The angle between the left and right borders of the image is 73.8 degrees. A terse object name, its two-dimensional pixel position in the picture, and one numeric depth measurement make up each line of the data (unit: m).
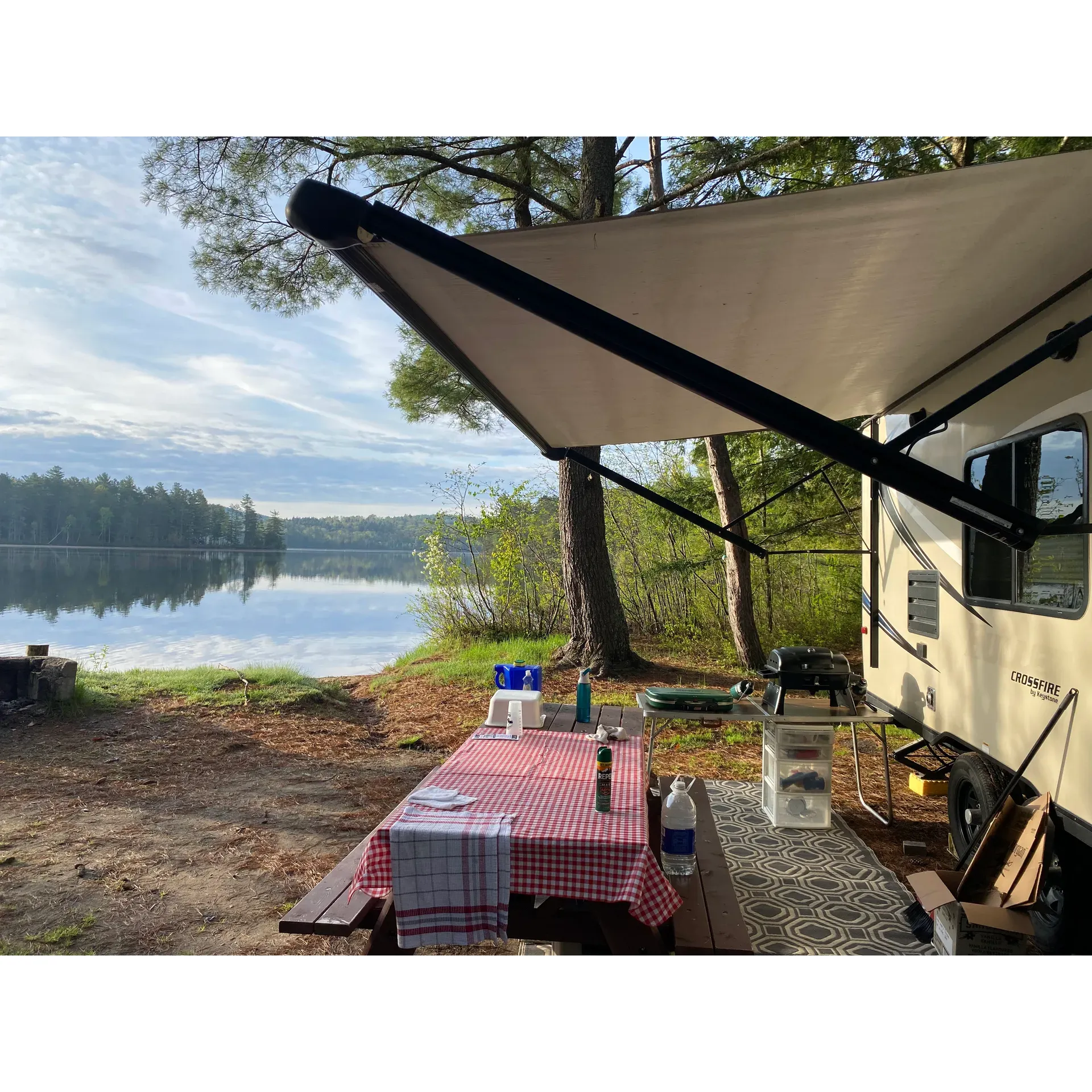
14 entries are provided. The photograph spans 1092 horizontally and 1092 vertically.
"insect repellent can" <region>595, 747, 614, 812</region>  1.90
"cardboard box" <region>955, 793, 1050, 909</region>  2.04
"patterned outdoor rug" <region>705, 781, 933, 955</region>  2.42
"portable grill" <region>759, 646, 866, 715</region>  3.45
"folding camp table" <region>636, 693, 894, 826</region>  3.29
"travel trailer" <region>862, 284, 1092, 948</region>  2.17
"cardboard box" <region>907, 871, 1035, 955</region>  2.00
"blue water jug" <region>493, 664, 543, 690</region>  3.06
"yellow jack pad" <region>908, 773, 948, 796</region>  4.12
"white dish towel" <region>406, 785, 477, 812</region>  1.88
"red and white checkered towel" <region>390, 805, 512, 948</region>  1.66
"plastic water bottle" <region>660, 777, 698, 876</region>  2.23
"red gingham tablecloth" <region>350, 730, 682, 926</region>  1.68
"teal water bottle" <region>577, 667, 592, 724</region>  3.10
